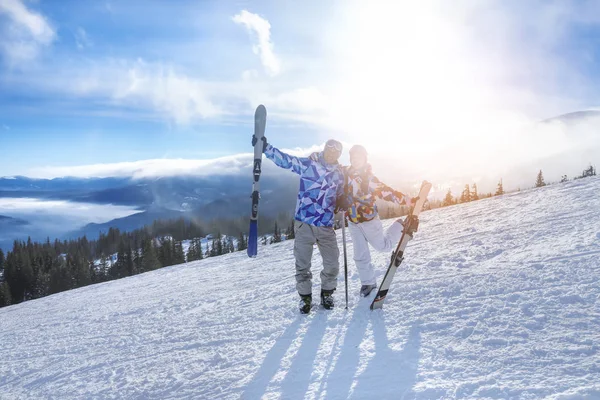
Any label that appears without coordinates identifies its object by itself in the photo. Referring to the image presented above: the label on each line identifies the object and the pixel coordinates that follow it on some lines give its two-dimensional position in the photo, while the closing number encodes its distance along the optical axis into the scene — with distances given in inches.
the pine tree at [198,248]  3036.4
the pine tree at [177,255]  3100.4
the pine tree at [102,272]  3193.9
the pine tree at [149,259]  2844.5
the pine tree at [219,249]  3166.8
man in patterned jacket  248.4
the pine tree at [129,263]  3201.3
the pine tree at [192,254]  3054.6
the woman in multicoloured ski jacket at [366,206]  253.3
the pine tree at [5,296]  2578.7
